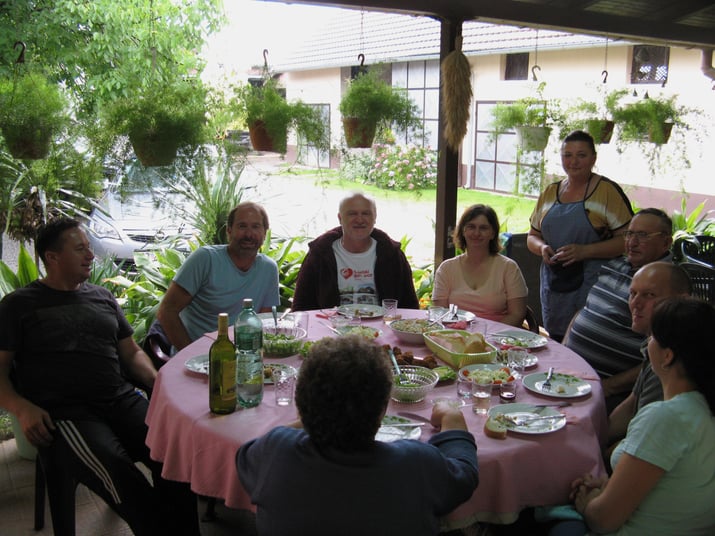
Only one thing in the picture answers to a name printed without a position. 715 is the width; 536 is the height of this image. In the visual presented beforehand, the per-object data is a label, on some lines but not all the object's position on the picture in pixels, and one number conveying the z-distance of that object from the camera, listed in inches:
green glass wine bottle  75.5
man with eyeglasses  105.0
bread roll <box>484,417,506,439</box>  69.8
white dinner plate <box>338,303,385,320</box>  115.7
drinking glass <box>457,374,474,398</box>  81.0
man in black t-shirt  90.3
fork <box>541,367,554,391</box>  83.4
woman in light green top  60.9
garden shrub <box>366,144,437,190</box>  159.6
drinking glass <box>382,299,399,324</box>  114.6
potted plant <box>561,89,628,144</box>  165.3
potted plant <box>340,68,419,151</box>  131.4
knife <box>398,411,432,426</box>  74.0
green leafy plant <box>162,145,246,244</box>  165.3
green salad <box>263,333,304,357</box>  95.1
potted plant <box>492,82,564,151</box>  155.9
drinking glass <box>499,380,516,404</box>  81.2
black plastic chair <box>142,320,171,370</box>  119.6
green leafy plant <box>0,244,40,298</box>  133.0
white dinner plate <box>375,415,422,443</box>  69.2
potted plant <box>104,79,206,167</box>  118.6
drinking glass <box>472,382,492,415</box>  76.7
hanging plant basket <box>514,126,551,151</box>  155.0
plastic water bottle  78.5
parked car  171.9
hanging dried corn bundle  136.3
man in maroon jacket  131.7
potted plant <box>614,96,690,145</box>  169.2
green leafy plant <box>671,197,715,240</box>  249.4
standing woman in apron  138.9
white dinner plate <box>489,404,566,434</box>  71.5
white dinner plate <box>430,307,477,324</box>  112.4
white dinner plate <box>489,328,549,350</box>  100.8
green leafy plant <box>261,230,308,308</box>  175.9
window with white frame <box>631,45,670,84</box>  276.1
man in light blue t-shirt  120.3
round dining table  66.2
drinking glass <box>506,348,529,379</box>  88.4
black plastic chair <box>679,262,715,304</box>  143.2
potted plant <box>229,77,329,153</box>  126.8
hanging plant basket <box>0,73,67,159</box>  111.0
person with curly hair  50.2
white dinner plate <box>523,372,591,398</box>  82.0
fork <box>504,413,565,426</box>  73.6
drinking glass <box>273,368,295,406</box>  79.0
